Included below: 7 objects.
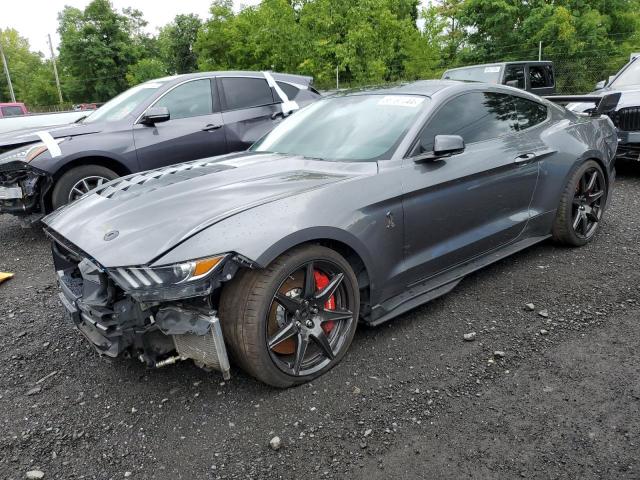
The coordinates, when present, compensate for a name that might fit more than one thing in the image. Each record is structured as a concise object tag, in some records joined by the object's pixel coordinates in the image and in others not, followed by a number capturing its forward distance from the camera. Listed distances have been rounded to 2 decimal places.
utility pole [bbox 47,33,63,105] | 52.94
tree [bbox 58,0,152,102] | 51.00
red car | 17.61
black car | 10.30
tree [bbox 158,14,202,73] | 49.19
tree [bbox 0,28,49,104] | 63.03
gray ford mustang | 2.40
